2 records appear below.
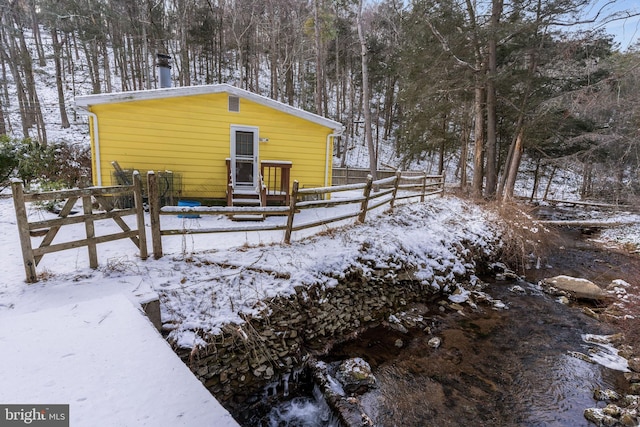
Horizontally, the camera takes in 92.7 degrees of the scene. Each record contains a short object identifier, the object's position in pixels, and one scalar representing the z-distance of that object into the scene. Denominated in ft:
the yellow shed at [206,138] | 27.02
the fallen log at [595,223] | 47.37
